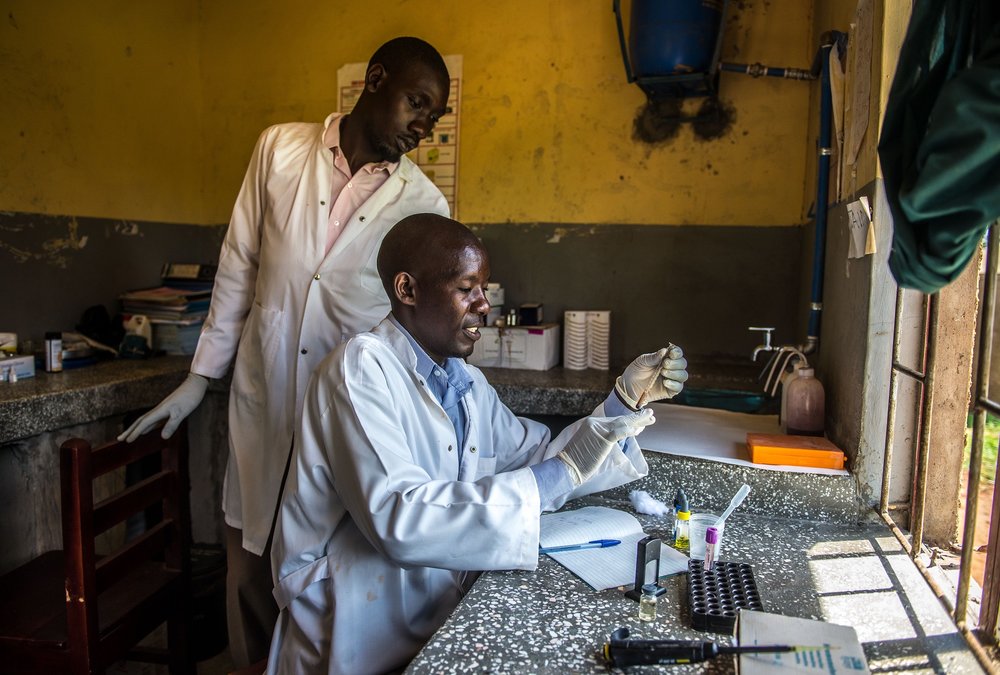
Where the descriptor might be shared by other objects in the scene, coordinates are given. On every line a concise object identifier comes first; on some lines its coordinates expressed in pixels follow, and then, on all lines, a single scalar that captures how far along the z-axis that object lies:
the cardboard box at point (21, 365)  2.26
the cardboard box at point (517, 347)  2.55
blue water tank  2.20
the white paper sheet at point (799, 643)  0.87
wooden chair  1.56
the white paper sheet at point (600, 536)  1.21
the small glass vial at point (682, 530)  1.34
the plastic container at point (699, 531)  1.29
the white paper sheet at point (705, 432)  1.68
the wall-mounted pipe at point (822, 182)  1.90
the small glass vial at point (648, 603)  1.06
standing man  1.85
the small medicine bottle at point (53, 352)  2.40
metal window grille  0.98
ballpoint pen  1.31
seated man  1.16
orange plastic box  1.54
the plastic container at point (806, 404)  1.73
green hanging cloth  0.70
